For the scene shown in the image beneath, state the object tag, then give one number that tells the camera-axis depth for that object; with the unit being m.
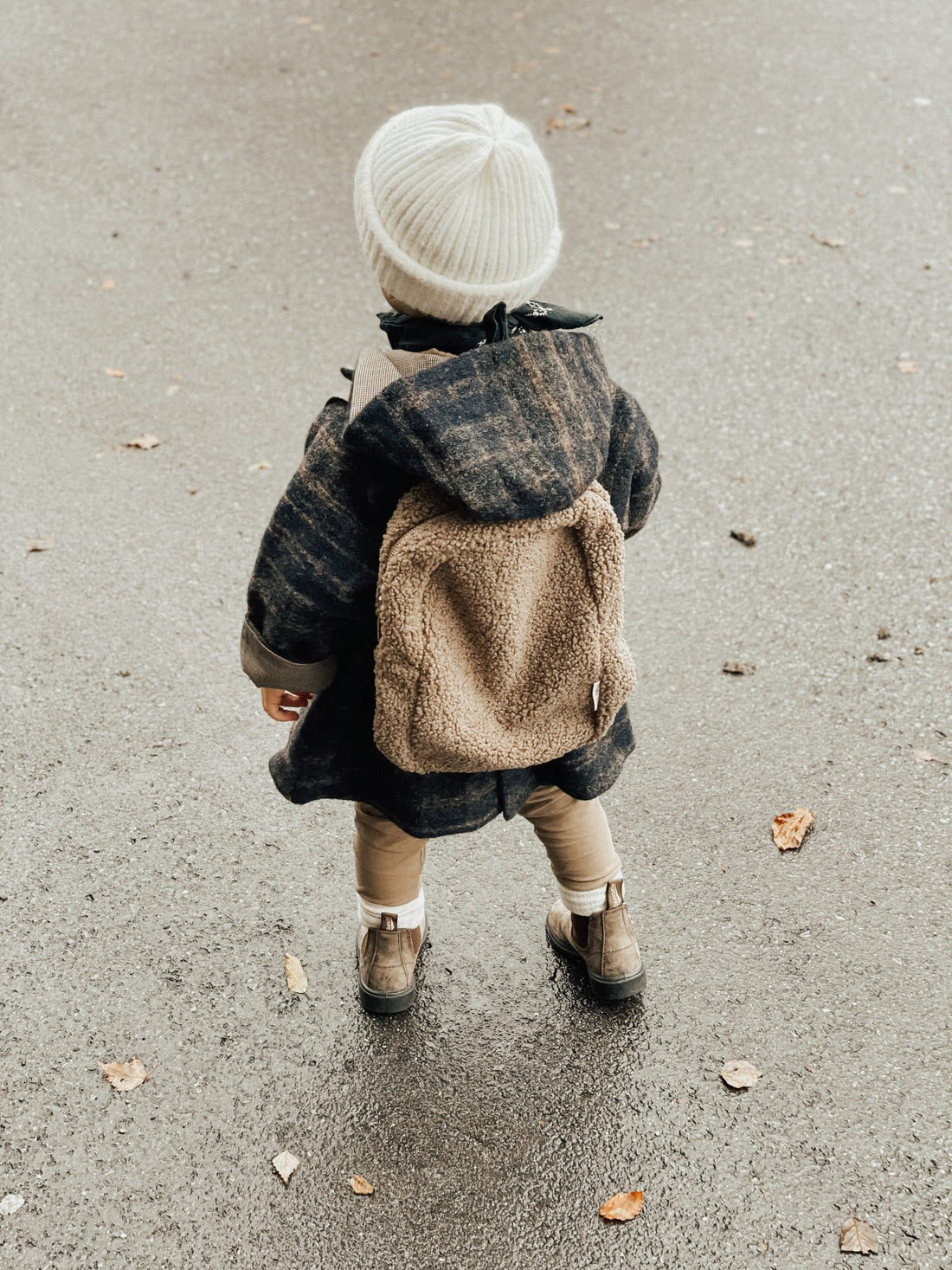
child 1.63
